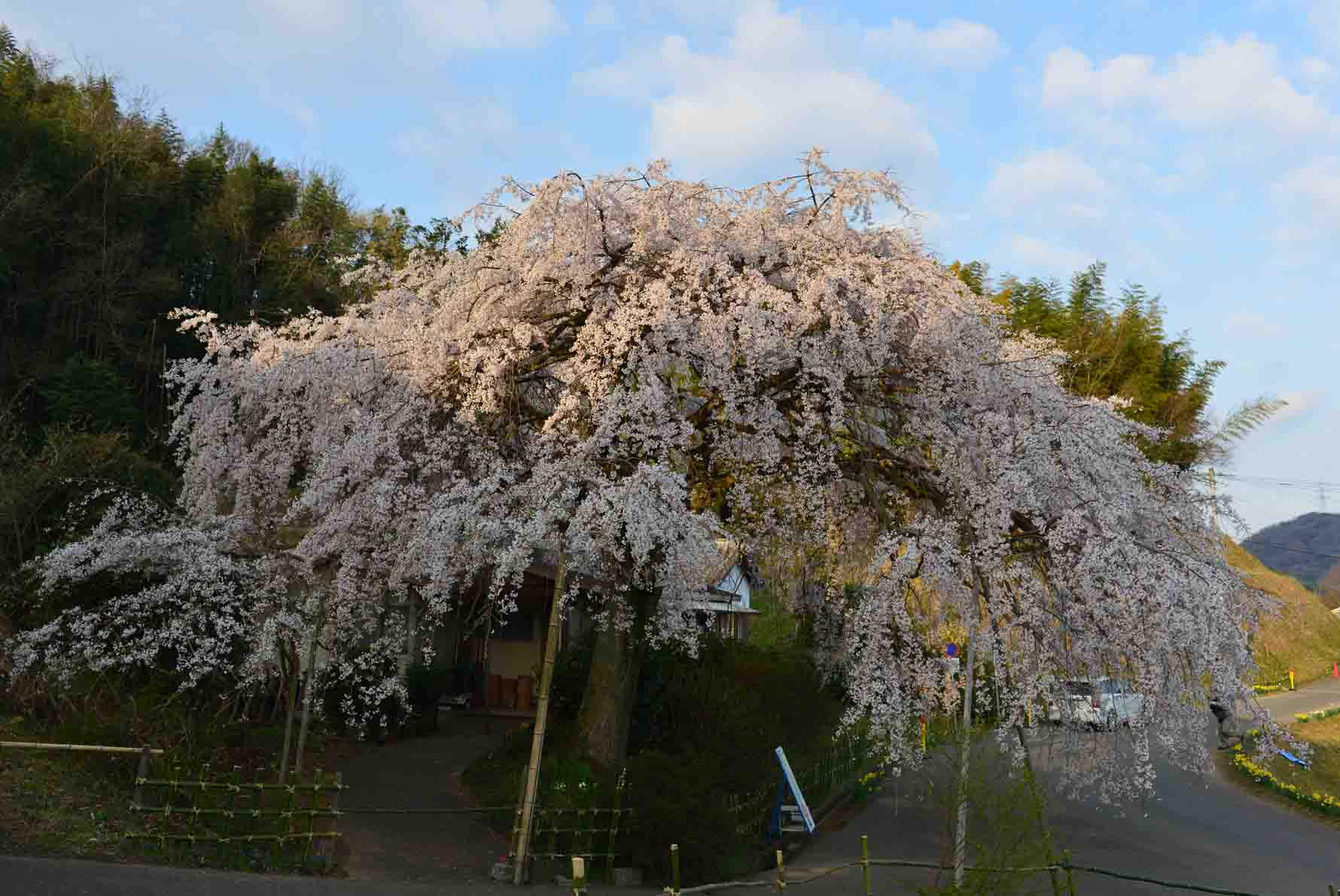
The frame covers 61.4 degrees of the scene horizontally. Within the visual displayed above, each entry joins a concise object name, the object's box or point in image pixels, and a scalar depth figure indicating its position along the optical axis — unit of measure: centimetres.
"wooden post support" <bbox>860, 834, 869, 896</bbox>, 992
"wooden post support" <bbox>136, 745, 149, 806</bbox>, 911
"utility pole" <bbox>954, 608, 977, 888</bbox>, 1009
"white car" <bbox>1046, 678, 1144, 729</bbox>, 1193
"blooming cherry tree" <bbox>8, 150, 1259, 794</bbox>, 1130
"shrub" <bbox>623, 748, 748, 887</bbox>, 1122
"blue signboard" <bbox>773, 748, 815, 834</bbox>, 1240
